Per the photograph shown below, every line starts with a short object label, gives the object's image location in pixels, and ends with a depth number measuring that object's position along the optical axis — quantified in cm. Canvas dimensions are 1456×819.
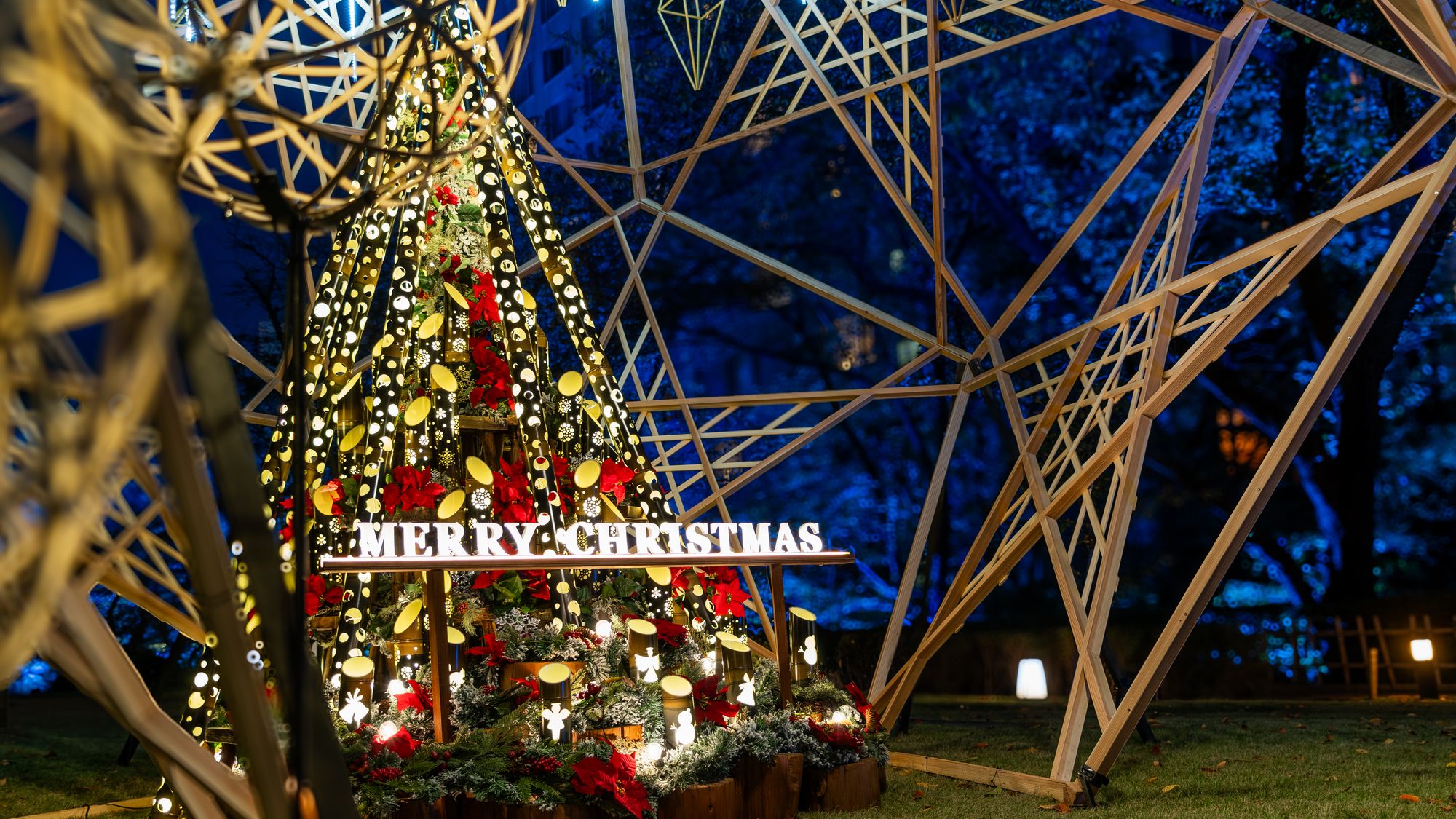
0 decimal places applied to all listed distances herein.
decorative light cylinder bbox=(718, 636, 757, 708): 957
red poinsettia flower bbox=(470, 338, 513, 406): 1048
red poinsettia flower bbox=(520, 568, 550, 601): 977
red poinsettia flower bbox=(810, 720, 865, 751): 948
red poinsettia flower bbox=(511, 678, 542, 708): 864
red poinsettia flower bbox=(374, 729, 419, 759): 752
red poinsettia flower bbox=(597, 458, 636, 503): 982
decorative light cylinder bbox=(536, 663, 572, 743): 814
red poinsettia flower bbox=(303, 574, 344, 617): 879
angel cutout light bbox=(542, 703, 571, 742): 813
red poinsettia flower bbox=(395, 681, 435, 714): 870
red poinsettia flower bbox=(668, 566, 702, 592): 1020
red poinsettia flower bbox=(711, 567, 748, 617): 1027
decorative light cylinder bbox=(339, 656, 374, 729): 814
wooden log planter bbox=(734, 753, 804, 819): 875
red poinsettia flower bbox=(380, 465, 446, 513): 934
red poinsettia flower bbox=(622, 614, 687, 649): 960
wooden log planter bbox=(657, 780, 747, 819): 816
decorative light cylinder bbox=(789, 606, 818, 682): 1051
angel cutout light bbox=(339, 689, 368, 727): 812
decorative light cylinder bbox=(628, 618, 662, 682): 908
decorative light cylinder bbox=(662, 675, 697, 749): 866
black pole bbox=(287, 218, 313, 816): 339
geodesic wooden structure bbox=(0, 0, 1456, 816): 179
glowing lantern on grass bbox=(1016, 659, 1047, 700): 1820
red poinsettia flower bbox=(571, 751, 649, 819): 756
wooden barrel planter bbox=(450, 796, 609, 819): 737
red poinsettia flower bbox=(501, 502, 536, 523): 988
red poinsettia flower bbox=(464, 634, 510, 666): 881
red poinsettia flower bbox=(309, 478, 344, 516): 893
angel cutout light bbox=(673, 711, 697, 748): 859
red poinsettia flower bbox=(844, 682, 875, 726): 1067
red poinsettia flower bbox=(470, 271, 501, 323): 1051
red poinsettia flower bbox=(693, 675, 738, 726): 898
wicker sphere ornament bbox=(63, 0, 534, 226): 257
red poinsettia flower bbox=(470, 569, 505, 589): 973
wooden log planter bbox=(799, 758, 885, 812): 928
